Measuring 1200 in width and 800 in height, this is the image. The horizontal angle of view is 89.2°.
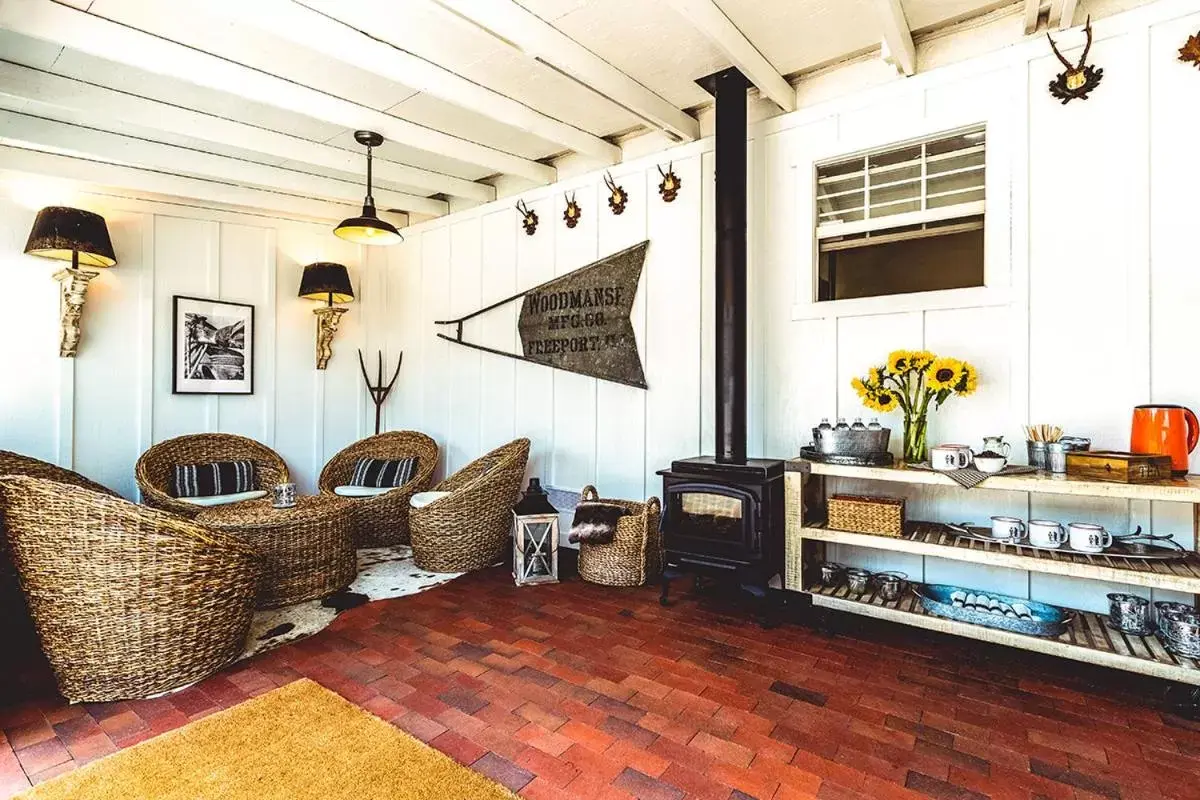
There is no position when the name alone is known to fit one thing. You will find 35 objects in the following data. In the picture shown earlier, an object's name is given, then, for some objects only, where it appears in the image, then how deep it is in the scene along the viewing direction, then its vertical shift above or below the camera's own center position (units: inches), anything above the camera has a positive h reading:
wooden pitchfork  236.7 +4.0
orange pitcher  95.7 -4.0
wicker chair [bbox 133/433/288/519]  166.1 -18.1
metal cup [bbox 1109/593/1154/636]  98.3 -34.0
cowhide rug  119.6 -45.5
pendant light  155.3 +45.3
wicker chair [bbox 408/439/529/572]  159.5 -32.1
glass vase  120.2 -6.6
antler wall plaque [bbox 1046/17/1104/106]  108.7 +59.0
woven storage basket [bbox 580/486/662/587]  149.3 -37.4
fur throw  148.2 -29.3
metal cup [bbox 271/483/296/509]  147.1 -23.4
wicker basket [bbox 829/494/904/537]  115.8 -21.3
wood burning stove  125.8 -9.9
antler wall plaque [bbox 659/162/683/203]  158.6 +57.4
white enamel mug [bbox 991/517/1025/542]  107.3 -21.7
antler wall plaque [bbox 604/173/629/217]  169.2 +57.8
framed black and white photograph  197.9 +18.0
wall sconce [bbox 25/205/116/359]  157.8 +40.2
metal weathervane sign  168.1 +24.3
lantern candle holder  153.0 -34.7
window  124.0 +40.0
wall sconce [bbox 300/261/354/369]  212.5 +38.5
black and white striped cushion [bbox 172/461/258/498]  180.4 -23.9
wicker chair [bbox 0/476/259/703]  89.7 -28.9
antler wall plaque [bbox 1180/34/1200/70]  100.8 +59.5
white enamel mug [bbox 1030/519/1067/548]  103.0 -21.6
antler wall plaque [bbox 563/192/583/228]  180.1 +56.6
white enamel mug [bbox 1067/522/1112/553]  99.9 -21.7
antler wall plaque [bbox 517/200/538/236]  191.2 +57.9
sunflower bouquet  113.3 +3.8
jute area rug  72.3 -46.4
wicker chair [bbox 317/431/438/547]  187.0 -26.3
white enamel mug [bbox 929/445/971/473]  108.4 -9.2
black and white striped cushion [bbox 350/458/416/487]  201.5 -23.5
